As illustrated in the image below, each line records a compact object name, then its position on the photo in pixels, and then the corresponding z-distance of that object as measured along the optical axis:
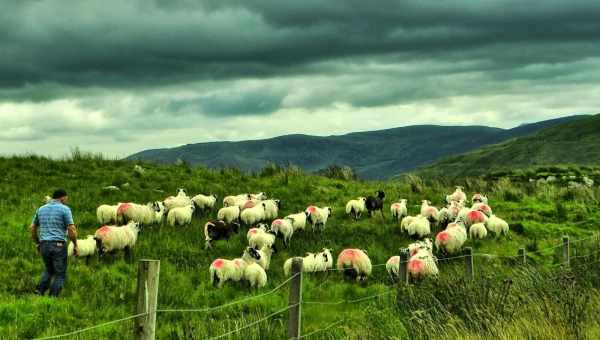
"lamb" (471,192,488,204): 26.59
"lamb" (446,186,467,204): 27.16
